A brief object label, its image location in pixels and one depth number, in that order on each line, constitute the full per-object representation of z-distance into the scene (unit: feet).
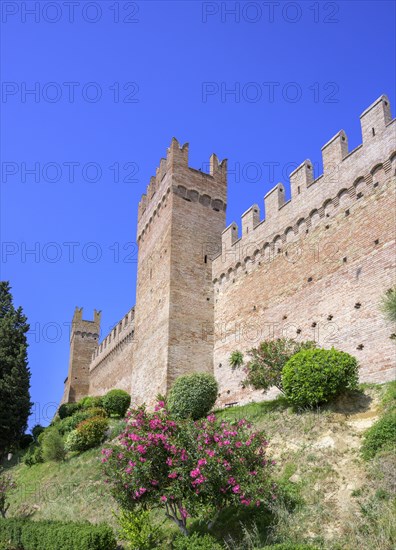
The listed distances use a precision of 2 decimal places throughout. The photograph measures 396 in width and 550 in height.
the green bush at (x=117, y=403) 91.86
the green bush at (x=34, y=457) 80.48
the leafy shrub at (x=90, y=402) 100.17
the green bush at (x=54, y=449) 75.61
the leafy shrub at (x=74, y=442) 73.72
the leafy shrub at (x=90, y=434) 73.41
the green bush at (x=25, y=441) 105.91
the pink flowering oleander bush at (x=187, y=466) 33.30
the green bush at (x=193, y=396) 62.39
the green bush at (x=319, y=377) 46.03
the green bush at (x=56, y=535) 36.04
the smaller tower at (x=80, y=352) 143.02
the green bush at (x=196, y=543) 30.96
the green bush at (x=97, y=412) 87.31
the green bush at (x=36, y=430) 111.86
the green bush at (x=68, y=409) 114.73
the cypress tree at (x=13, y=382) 97.91
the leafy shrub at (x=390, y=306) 44.14
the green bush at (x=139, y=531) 34.96
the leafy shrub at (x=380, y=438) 35.88
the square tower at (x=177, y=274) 74.84
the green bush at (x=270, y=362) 54.29
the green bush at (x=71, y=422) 87.45
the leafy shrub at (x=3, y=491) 53.57
